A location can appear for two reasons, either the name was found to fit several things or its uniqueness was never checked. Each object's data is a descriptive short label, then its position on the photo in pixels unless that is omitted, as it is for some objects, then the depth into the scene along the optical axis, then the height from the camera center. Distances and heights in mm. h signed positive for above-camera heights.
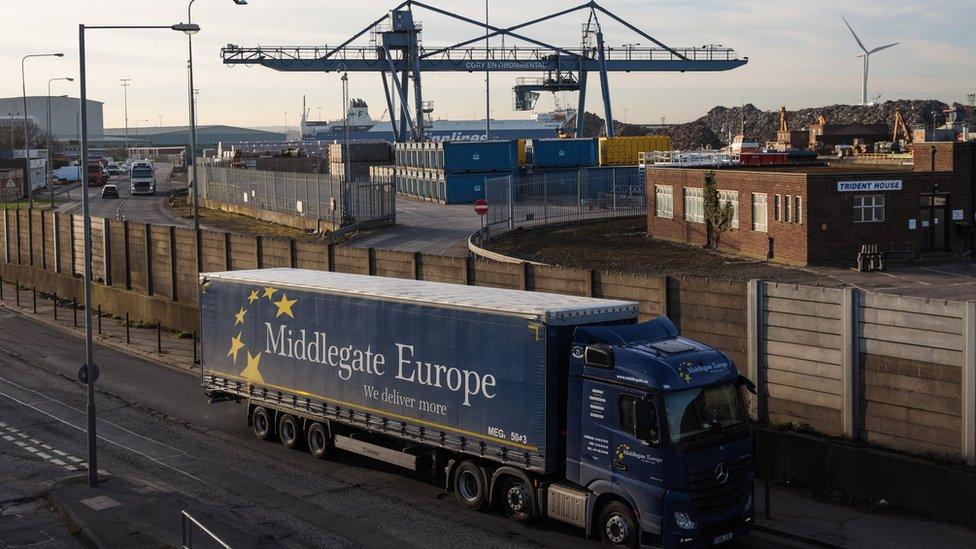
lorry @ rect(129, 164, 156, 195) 100750 +1478
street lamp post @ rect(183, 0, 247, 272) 37288 +2361
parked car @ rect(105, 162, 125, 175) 148075 +3628
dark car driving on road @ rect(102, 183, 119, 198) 97875 +360
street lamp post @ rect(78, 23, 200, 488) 18516 -1914
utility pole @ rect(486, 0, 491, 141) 102938 +10452
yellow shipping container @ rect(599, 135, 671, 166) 84688 +3165
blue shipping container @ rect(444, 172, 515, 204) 78250 +331
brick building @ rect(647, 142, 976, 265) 44812 -878
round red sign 49656 -730
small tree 50469 -1109
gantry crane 97438 +12404
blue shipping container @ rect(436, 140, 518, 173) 77500 +2512
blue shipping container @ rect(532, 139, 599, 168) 83500 +2948
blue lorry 14406 -3249
